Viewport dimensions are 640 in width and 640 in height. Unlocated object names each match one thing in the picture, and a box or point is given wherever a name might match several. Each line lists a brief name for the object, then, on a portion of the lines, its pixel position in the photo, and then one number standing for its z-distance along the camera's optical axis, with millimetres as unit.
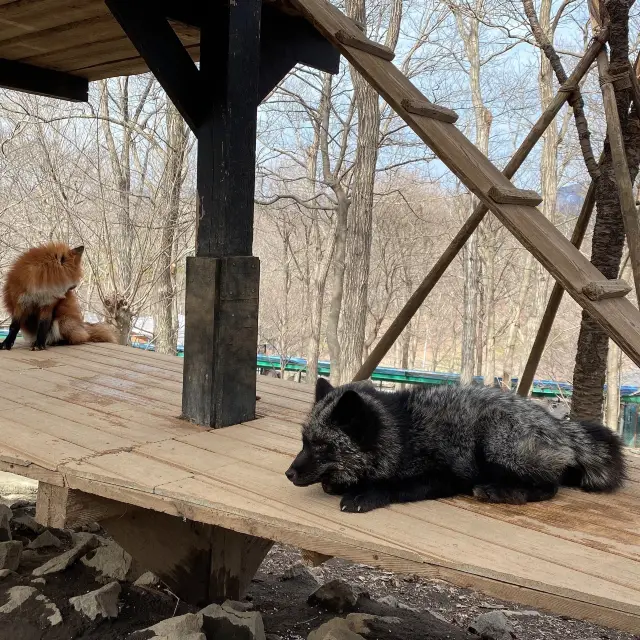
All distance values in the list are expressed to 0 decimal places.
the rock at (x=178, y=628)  2947
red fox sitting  5676
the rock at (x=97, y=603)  3328
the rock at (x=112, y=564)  3889
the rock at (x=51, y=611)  3193
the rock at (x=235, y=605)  3353
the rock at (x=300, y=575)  4711
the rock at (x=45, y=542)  4430
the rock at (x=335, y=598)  4078
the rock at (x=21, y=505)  5469
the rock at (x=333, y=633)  3104
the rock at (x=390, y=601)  4227
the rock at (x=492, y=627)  3828
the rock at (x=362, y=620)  3582
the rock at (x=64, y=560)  3846
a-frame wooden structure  2160
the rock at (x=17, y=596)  3252
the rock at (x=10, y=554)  3860
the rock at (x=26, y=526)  4781
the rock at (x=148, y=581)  3878
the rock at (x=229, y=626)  3137
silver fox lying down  2523
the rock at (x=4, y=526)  4309
